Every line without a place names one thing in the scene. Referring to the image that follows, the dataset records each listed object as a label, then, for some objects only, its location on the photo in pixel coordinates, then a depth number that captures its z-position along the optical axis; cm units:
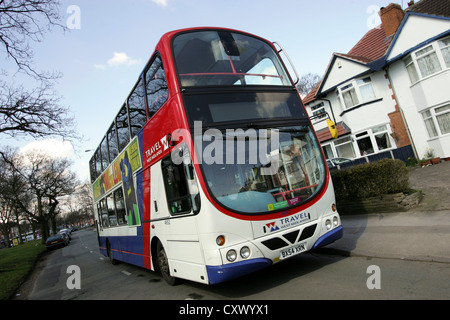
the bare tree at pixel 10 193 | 2962
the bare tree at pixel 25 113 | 1212
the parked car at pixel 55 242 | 3003
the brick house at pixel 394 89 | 1491
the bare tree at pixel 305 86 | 5619
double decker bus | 444
